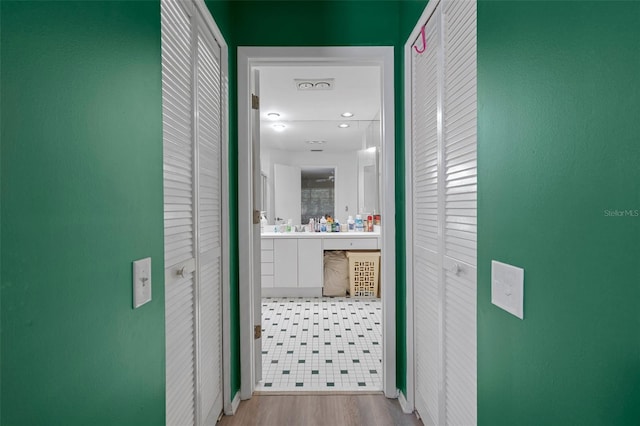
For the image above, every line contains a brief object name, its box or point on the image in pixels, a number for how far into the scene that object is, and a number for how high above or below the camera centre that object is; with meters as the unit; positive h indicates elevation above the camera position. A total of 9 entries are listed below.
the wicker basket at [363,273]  4.27 -0.80
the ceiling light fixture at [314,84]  3.03 +1.15
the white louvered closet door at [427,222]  1.49 -0.06
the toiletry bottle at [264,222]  4.84 -0.17
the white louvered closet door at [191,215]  1.16 -0.02
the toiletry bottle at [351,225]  4.84 -0.22
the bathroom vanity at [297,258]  4.22 -0.60
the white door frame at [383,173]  1.94 +0.21
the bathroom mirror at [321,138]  3.09 +1.00
